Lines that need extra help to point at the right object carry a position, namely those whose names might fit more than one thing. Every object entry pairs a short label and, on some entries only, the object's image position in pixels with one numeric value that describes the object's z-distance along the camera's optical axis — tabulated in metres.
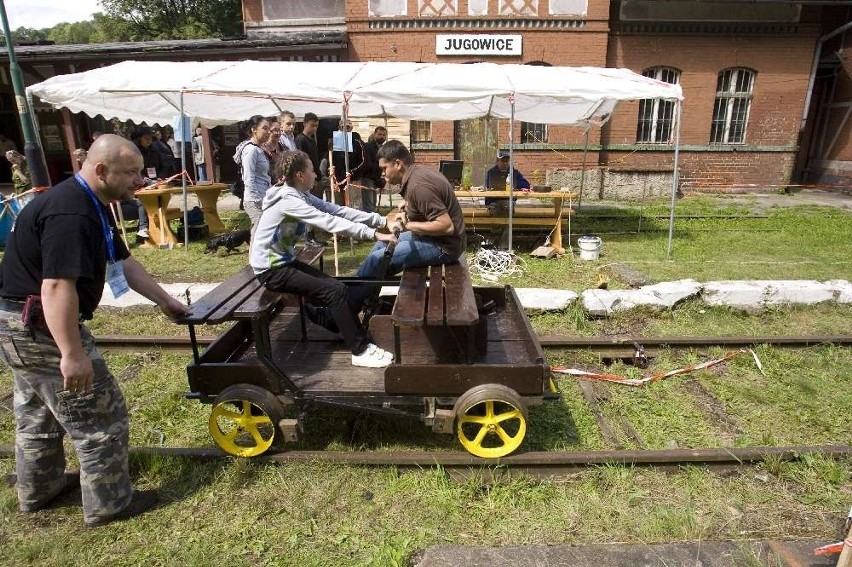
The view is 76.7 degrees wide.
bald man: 2.46
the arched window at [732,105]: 15.69
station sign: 14.83
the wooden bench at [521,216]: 9.32
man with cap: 9.60
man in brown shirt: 4.34
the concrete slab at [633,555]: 2.53
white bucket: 8.52
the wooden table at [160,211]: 9.33
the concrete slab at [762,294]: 5.97
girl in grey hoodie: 3.74
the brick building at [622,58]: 14.79
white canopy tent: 7.63
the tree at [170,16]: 37.03
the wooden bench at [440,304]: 3.25
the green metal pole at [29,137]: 10.67
